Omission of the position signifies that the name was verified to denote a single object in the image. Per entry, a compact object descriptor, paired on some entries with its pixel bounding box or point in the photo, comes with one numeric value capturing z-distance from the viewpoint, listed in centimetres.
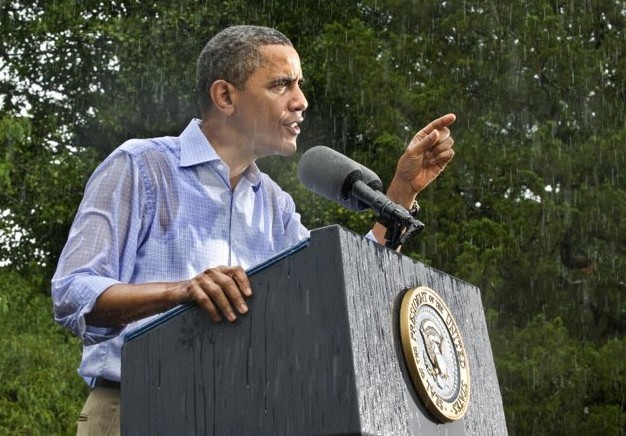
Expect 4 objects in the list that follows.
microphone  442
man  448
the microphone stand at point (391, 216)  441
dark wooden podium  368
